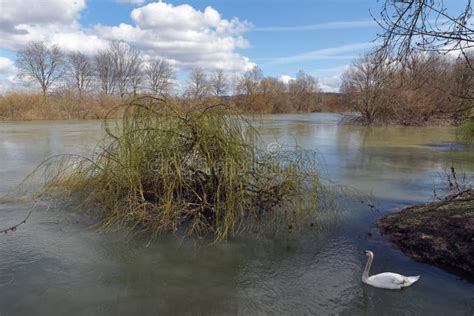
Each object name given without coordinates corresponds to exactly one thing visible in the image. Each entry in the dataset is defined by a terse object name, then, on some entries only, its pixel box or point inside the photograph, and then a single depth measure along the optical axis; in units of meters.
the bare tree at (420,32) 3.66
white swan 3.51
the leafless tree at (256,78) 41.40
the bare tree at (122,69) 45.78
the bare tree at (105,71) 45.78
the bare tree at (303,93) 51.56
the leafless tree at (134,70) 44.48
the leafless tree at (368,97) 26.22
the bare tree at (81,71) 44.47
